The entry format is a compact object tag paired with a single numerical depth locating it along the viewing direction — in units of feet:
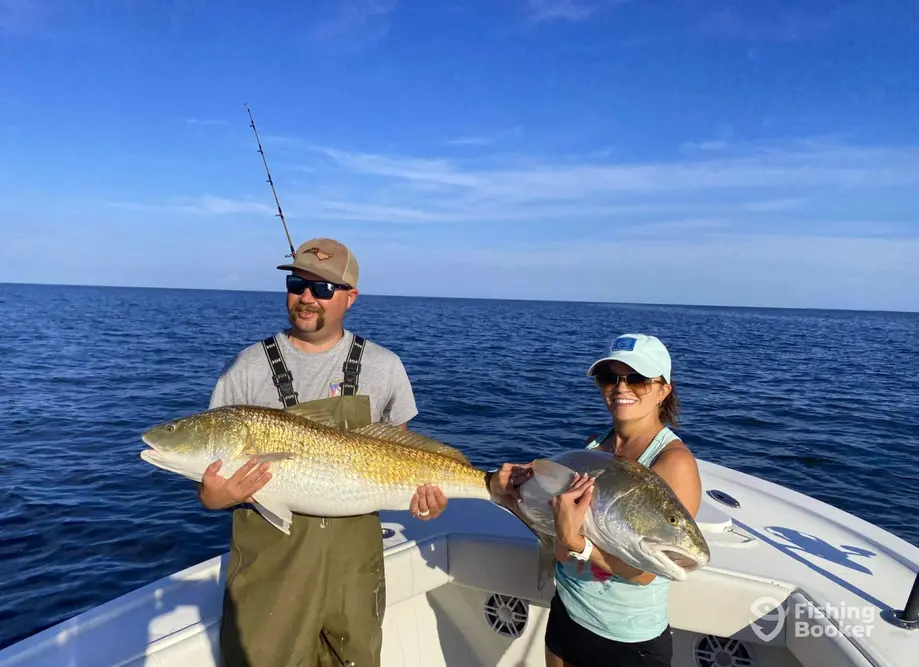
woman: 8.66
